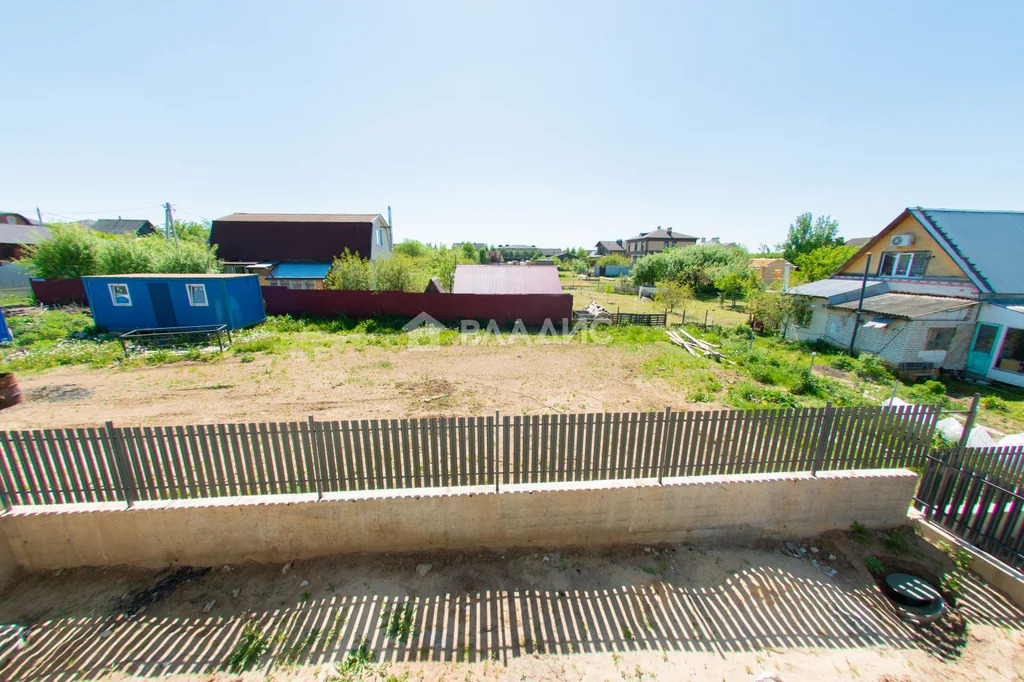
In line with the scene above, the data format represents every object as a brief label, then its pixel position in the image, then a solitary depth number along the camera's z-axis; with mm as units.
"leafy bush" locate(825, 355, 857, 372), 14016
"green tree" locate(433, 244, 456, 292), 27794
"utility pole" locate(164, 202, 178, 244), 24328
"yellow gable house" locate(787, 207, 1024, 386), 13273
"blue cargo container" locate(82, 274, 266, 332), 15203
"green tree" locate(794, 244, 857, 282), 29394
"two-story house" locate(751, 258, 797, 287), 40812
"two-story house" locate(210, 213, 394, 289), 27078
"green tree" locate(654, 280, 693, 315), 21750
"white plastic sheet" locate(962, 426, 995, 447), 6717
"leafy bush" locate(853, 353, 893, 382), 13157
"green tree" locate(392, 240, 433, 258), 45750
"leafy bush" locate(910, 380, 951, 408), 10680
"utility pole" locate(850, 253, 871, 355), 15352
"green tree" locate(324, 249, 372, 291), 20578
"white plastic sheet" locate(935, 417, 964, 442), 7164
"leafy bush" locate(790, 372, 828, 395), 10820
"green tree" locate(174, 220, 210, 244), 42309
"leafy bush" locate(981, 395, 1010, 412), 10516
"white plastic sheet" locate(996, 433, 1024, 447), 6580
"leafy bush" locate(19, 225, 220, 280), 19594
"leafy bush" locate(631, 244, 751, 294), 35844
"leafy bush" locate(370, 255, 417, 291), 21000
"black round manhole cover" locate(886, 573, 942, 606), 4203
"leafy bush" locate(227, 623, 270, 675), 3480
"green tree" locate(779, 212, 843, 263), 47438
